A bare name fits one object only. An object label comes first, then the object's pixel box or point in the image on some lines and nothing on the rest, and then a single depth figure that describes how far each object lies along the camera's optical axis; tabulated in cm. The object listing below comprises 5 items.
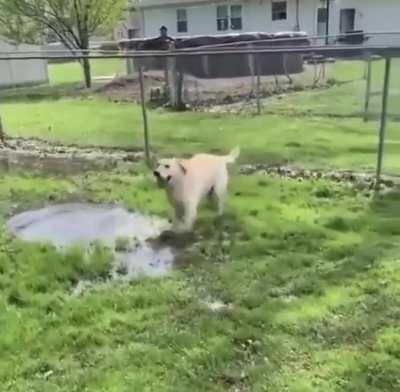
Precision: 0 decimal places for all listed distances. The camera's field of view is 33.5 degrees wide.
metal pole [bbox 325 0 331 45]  2934
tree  1884
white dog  521
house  2877
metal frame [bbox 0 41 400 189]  643
